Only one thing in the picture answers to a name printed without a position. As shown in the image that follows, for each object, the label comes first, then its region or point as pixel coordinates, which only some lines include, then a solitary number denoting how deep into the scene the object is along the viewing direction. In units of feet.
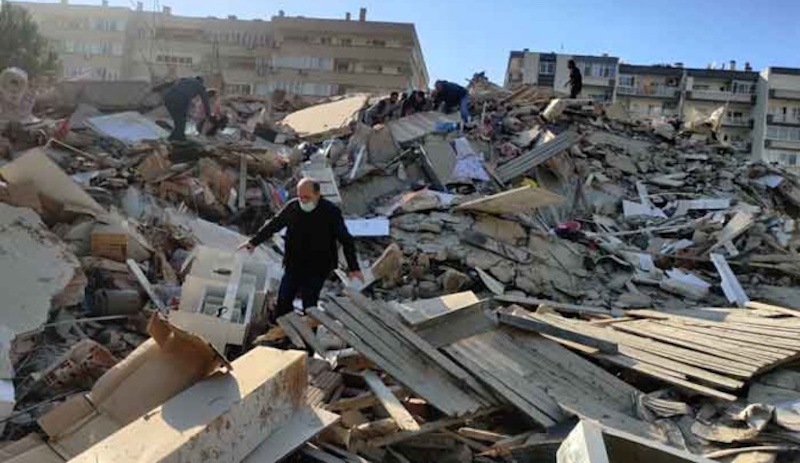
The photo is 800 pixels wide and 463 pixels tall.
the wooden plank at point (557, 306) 23.89
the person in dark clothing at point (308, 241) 18.54
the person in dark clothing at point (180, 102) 33.22
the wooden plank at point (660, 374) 15.44
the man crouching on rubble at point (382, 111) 45.19
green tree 65.90
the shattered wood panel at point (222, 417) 9.46
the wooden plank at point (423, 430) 13.15
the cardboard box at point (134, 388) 11.44
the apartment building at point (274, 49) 173.58
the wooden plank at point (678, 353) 16.35
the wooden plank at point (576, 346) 17.28
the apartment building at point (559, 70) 180.65
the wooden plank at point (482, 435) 13.64
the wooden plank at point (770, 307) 22.22
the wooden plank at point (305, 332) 16.96
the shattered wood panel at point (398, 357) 14.32
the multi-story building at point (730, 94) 192.03
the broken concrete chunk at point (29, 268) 16.96
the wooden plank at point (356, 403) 14.10
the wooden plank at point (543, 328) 17.38
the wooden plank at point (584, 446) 9.68
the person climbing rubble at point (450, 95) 45.70
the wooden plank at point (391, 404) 13.33
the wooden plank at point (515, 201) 29.63
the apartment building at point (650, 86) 192.85
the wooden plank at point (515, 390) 14.17
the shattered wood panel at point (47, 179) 20.92
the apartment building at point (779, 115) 192.95
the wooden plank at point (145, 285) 19.63
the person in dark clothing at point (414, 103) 45.91
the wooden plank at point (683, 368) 15.80
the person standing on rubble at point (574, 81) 55.95
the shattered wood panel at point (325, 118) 43.55
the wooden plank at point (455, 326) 16.60
